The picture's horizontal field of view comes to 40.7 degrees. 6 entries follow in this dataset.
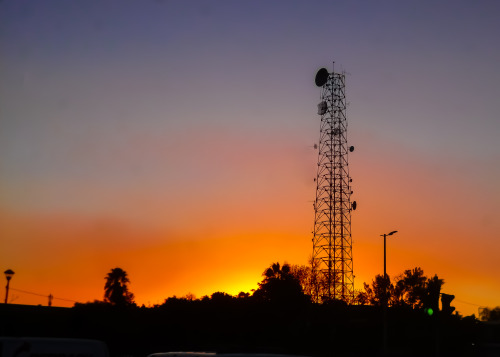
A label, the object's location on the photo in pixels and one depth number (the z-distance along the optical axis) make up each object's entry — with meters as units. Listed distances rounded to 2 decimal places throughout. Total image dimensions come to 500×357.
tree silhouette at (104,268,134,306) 70.88
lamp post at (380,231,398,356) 44.69
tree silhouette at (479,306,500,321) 135.88
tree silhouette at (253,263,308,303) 76.00
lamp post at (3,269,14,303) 34.62
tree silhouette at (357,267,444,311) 88.19
